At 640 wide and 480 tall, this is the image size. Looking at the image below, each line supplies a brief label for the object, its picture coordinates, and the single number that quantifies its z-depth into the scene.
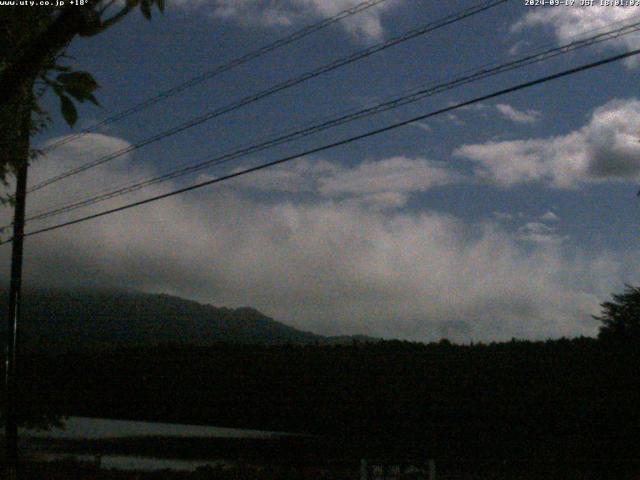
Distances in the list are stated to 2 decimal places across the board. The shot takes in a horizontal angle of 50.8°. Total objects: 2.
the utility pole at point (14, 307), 17.11
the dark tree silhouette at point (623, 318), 21.39
